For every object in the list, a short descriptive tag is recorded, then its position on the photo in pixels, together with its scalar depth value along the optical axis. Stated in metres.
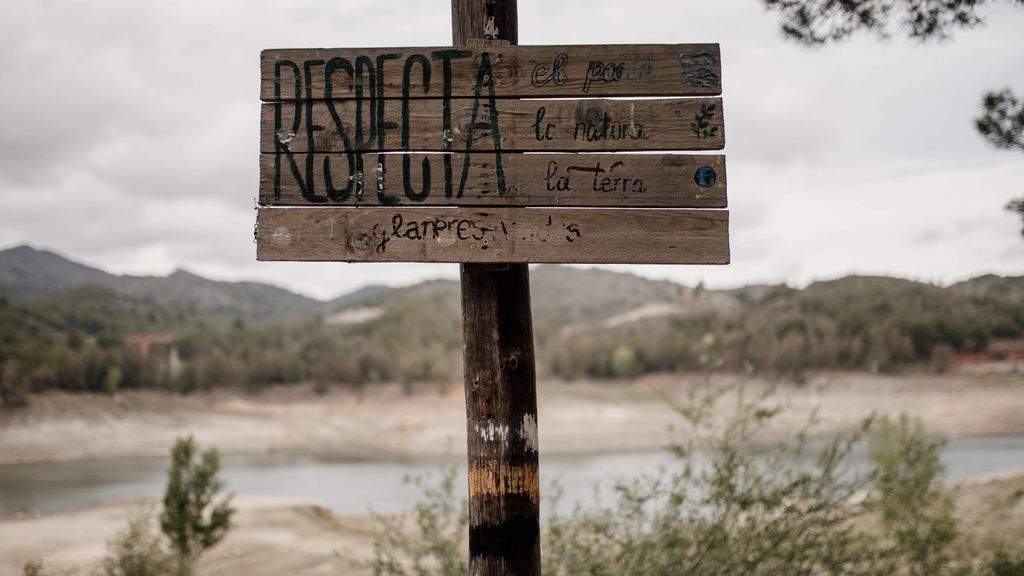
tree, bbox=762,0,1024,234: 4.34
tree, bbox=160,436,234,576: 9.88
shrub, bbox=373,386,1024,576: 4.15
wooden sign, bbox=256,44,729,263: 2.48
